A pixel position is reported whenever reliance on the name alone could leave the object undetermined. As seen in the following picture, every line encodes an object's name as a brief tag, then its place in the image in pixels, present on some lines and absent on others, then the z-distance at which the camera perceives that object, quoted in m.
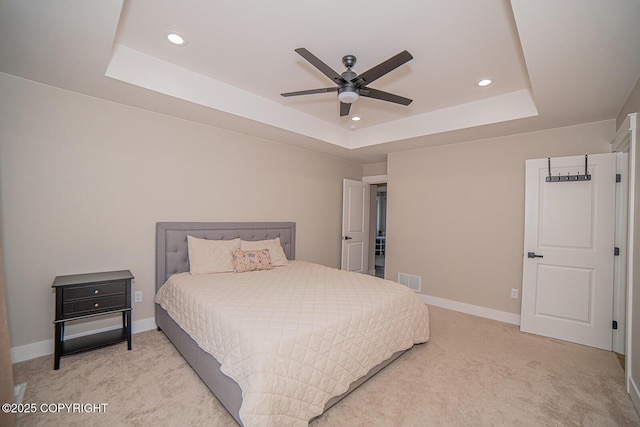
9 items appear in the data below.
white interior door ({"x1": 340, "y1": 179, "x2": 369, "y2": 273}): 5.27
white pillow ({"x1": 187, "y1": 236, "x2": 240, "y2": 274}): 3.19
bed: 1.62
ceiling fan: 1.90
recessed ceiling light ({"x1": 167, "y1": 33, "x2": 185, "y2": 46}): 2.20
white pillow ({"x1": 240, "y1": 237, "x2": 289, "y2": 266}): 3.70
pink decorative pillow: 3.34
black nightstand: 2.36
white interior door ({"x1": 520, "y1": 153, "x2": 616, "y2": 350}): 2.99
